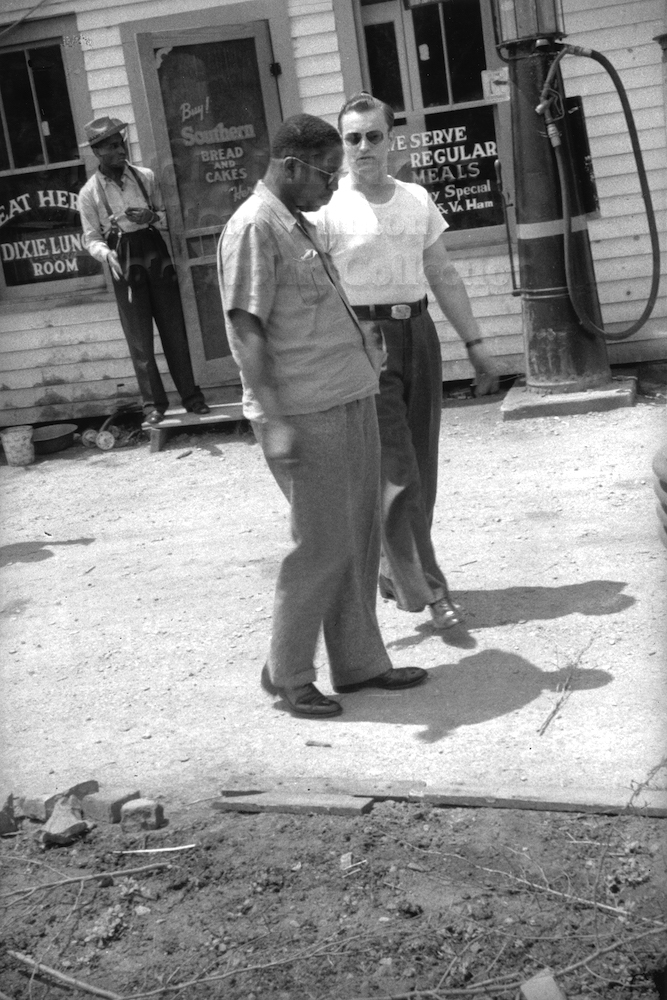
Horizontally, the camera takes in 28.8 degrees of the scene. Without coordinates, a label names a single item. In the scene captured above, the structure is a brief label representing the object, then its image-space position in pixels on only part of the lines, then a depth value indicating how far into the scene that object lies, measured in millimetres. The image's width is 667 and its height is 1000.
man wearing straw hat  8883
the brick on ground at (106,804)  3834
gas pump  8016
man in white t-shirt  4941
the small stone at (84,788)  3936
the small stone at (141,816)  3740
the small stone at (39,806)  3918
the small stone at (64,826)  3721
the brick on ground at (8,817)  3873
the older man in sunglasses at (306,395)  4152
